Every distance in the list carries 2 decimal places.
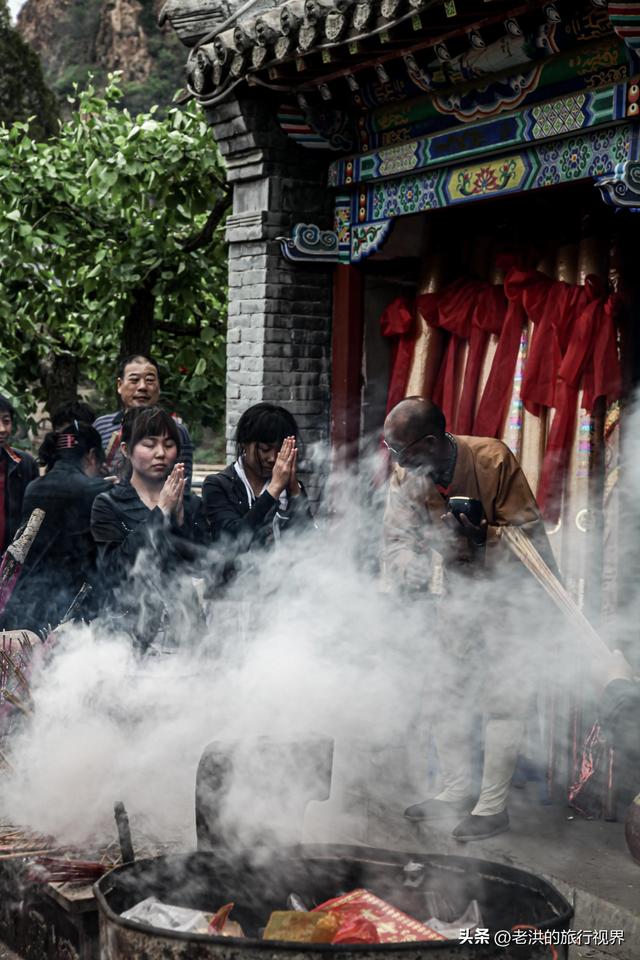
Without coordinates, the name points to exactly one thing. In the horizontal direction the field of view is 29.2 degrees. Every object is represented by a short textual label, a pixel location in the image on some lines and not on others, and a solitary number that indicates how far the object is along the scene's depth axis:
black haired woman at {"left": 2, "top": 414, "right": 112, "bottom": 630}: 6.35
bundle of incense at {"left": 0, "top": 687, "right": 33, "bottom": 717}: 4.65
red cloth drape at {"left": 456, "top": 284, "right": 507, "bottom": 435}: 7.34
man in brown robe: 5.57
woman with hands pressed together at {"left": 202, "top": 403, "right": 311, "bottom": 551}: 5.80
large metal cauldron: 3.61
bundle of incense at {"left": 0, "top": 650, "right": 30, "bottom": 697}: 4.81
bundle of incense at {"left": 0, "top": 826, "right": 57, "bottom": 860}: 4.23
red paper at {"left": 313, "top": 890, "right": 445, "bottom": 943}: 3.41
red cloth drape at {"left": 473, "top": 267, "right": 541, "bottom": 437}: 7.09
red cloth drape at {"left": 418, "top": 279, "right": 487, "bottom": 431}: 7.47
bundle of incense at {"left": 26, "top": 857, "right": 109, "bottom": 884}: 4.02
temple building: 6.29
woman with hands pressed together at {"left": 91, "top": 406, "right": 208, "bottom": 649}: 5.66
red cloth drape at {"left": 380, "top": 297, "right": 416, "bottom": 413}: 7.88
